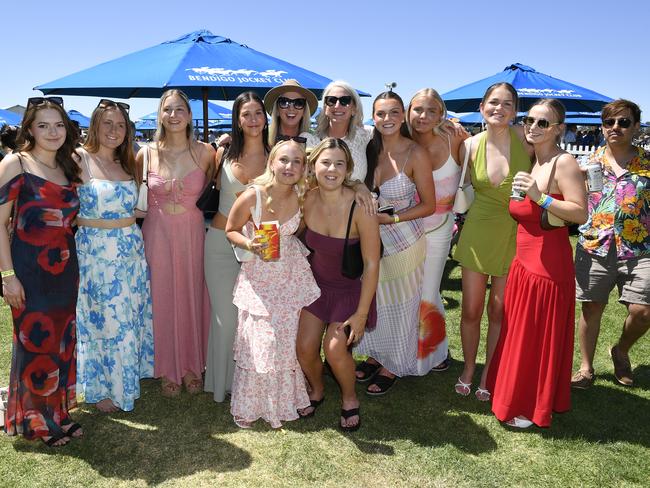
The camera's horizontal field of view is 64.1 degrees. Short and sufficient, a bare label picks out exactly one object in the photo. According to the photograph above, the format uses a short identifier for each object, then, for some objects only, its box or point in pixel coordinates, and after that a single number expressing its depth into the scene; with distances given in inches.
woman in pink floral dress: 141.3
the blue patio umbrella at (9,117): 619.8
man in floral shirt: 166.1
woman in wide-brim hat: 167.6
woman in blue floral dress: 144.3
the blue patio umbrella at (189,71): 203.6
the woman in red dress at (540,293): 134.5
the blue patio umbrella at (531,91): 339.0
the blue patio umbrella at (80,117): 951.6
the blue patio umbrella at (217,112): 778.5
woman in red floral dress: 126.0
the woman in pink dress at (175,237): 153.8
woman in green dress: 153.0
